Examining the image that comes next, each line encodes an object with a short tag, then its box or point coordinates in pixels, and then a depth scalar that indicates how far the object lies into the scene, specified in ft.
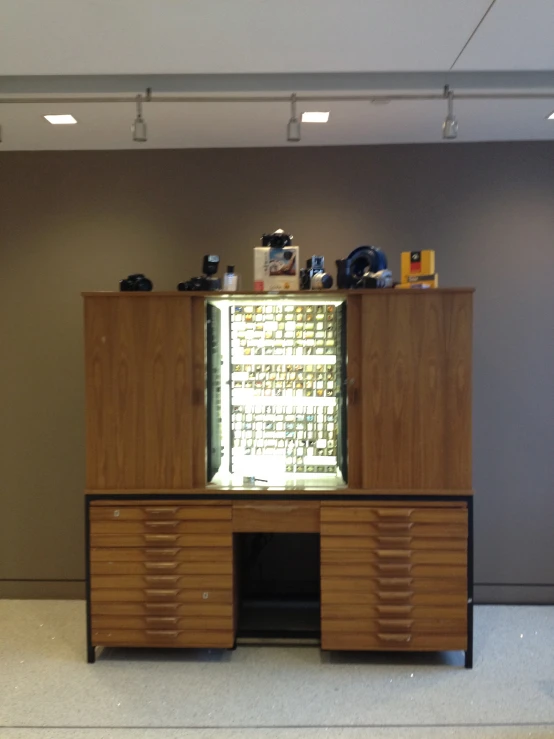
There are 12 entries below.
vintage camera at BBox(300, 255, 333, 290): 10.44
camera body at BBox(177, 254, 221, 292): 10.42
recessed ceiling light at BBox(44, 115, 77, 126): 10.73
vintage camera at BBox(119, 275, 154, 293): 10.53
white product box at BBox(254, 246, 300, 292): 10.46
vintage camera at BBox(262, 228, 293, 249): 10.52
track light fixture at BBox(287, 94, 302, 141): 9.38
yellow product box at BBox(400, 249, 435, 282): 10.49
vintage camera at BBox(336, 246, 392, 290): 10.28
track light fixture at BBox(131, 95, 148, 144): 9.35
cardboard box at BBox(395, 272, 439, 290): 10.31
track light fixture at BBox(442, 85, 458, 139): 9.29
